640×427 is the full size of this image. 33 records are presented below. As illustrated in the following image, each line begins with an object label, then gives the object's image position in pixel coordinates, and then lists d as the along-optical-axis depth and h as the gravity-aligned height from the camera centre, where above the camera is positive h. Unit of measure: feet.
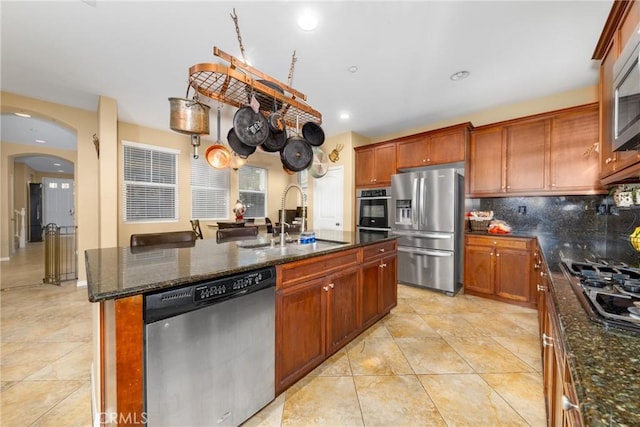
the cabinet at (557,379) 2.07 -1.84
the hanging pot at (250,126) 5.84 +2.03
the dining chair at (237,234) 7.98 -0.82
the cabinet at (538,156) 9.10 +2.25
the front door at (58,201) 28.40 +1.14
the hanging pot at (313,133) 7.83 +2.49
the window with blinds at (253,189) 19.17 +1.70
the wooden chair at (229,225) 15.24 -0.90
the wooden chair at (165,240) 6.55 -0.84
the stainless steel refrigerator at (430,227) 10.95 -0.75
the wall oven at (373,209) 13.50 +0.09
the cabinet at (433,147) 11.38 +3.16
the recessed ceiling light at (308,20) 6.13 +4.89
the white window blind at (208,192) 16.67 +1.32
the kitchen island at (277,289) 3.05 -1.53
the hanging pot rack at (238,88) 5.10 +2.90
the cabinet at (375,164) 13.73 +2.68
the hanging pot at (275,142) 6.93 +1.96
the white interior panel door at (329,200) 15.96 +0.70
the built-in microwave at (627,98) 3.30 +1.68
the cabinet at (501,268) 9.63 -2.40
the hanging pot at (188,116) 5.64 +2.19
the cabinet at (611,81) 4.01 +2.73
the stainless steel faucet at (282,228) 6.55 -0.46
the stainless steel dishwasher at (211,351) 3.28 -2.15
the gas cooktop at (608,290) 2.57 -1.08
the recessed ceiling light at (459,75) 8.79 +4.90
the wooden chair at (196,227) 15.72 -1.06
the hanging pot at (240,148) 7.12 +1.80
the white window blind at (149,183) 14.10 +1.67
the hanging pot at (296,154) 7.31 +1.70
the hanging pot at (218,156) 9.26 +2.07
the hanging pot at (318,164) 9.11 +1.73
